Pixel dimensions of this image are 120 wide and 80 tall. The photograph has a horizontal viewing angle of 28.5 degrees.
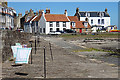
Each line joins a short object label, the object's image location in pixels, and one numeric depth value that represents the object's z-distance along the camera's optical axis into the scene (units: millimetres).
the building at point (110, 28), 97150
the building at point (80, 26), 85625
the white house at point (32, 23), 85050
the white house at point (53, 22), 81562
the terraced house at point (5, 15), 50494
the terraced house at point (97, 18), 99500
